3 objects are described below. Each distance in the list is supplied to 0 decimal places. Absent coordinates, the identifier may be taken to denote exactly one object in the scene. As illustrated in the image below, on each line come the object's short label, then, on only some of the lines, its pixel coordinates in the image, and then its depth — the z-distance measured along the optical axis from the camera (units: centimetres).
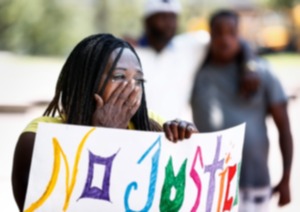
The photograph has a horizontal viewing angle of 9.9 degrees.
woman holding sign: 504
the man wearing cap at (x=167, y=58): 882
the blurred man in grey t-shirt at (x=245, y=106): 875
